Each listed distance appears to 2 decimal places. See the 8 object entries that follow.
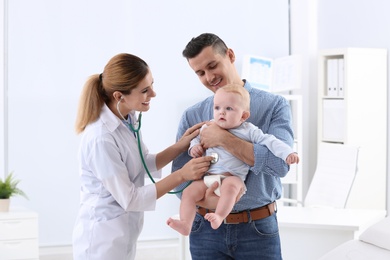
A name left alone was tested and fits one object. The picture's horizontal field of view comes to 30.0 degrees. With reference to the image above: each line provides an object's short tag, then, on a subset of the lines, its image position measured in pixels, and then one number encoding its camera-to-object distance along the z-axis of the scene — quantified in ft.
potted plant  15.47
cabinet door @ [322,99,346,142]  17.75
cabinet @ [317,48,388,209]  17.52
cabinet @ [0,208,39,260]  14.90
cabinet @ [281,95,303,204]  18.58
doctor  7.24
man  7.22
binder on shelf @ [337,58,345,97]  17.79
